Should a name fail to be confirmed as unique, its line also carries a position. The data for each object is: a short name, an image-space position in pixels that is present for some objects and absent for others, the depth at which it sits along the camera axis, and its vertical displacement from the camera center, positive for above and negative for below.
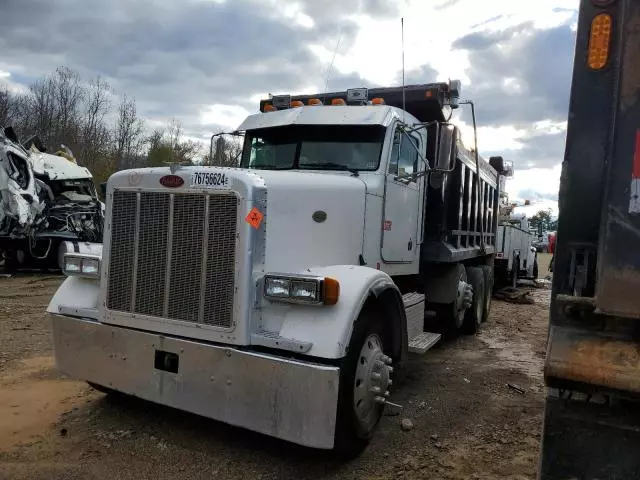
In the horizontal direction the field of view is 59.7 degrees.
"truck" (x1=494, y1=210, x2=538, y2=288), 12.77 -0.37
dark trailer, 2.15 -0.11
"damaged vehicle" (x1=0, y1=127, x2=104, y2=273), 13.11 -0.06
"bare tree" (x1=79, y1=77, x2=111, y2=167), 41.91 +5.12
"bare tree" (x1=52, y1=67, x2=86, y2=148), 41.53 +6.33
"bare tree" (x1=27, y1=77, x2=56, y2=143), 40.44 +6.37
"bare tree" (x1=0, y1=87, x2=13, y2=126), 39.13 +6.62
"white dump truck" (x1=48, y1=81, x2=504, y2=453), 3.47 -0.57
